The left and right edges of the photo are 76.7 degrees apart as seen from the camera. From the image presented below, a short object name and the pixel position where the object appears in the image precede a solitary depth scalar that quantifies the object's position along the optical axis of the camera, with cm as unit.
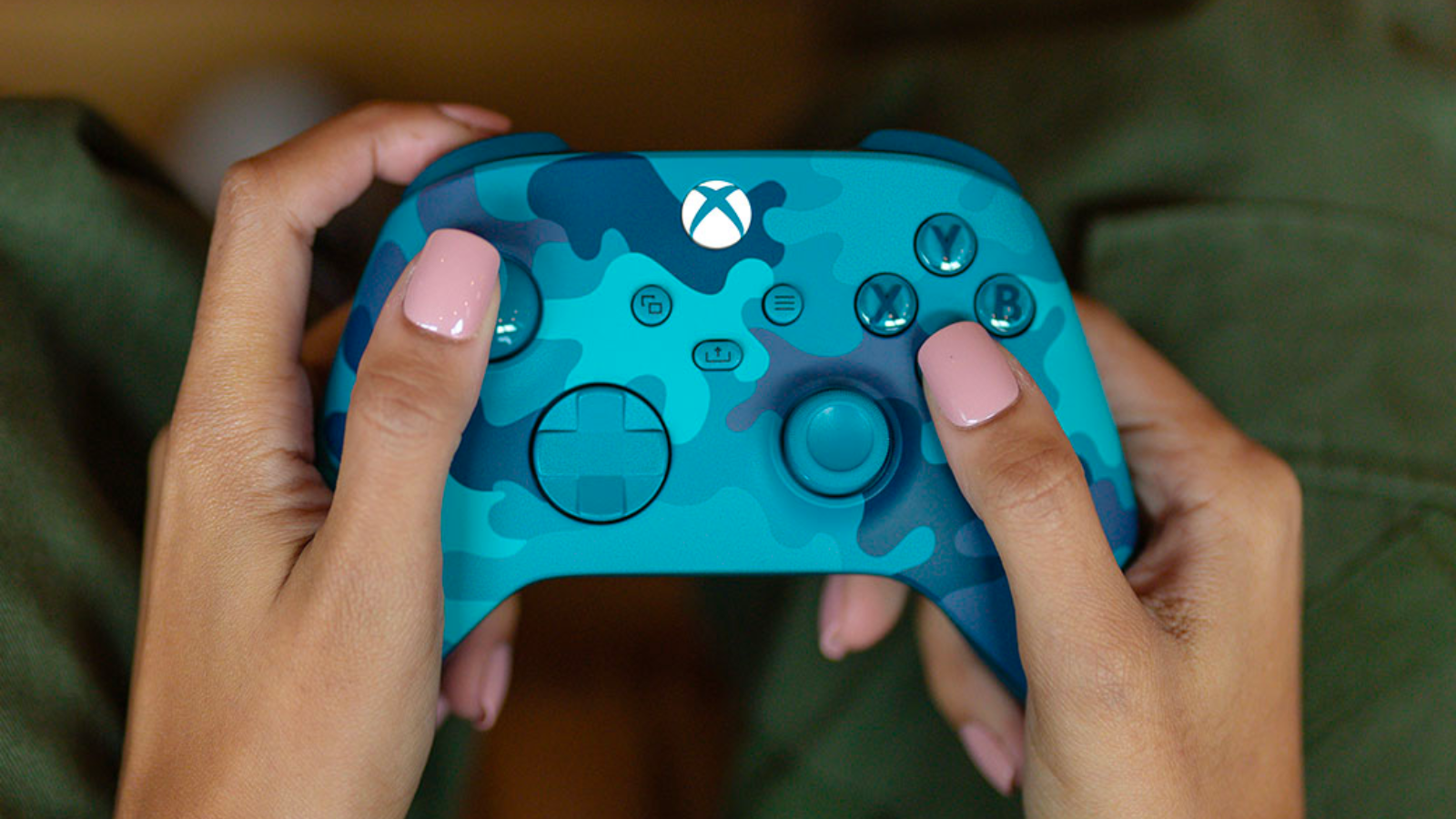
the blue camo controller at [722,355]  40
